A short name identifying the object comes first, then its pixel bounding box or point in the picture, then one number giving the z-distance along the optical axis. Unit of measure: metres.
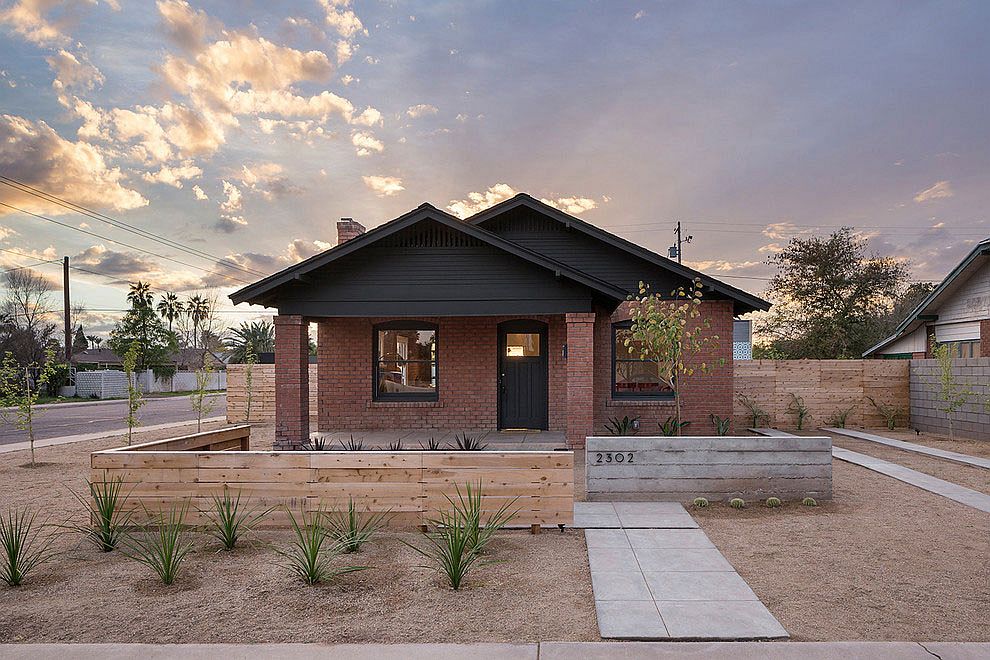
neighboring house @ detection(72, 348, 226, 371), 59.58
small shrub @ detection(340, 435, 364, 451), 10.25
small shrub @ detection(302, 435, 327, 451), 11.50
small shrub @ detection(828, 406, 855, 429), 16.80
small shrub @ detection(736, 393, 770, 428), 16.27
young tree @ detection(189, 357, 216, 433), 14.41
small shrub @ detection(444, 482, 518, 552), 5.49
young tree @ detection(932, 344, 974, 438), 14.86
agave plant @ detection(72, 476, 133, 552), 6.12
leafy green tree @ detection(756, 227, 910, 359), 32.31
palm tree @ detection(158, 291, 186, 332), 60.59
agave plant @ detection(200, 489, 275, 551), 6.03
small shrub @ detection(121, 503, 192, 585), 5.08
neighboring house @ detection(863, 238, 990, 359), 17.81
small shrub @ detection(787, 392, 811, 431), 16.59
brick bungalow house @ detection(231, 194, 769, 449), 14.53
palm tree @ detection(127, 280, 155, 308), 50.47
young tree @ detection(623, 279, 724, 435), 9.77
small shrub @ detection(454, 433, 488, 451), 9.68
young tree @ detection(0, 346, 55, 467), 11.81
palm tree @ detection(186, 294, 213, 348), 69.00
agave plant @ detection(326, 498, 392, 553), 5.79
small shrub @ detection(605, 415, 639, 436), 13.62
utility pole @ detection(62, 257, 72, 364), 39.84
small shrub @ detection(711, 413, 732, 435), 13.66
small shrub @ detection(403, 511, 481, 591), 4.95
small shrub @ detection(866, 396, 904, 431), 16.97
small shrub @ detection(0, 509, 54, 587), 5.08
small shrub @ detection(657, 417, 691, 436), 12.96
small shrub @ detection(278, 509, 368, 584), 5.02
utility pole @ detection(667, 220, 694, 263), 39.84
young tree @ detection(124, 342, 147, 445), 11.83
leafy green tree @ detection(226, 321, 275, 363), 53.09
